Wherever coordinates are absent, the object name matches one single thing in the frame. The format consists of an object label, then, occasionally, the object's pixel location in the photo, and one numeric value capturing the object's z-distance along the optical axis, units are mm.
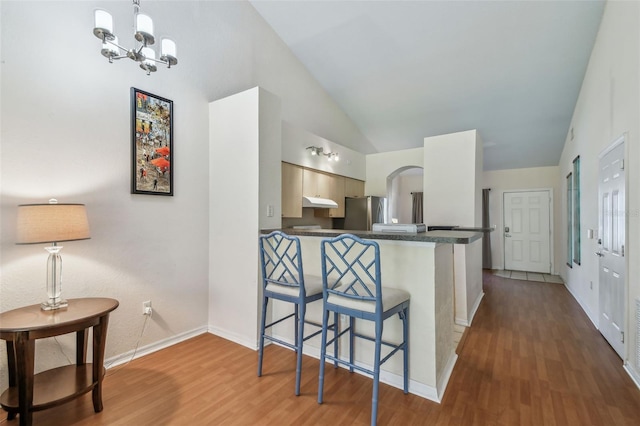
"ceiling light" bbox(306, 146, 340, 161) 4273
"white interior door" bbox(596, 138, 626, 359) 2643
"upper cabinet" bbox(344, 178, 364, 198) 5178
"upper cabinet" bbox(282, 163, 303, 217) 3852
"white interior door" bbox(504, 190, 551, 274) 6637
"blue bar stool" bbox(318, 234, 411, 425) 1809
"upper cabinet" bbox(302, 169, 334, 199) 4238
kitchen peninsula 2092
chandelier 1683
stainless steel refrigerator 4949
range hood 4156
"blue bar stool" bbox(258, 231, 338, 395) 2137
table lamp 1813
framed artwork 2668
